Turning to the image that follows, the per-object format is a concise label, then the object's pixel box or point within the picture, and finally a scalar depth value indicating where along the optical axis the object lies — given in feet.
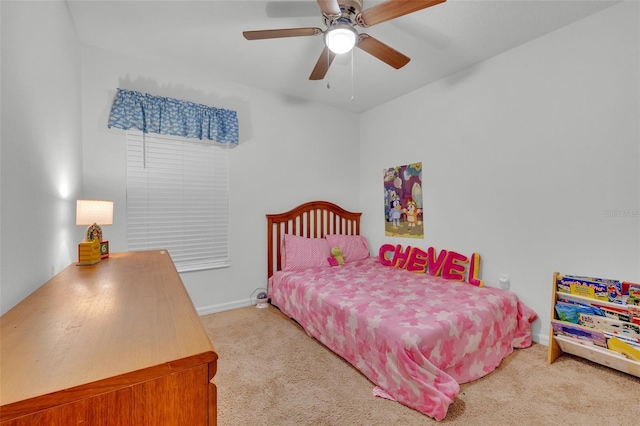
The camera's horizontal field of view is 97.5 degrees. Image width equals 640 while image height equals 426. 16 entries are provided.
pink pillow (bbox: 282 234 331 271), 10.67
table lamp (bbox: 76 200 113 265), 5.68
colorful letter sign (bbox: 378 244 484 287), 9.12
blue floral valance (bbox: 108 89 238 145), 8.49
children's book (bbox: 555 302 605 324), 6.53
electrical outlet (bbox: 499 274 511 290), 8.54
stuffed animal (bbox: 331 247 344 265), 11.43
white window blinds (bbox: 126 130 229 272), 8.96
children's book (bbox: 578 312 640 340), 5.96
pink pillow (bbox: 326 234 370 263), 12.00
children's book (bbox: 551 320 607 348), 6.27
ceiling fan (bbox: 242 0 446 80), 5.21
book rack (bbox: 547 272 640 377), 5.96
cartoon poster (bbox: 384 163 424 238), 11.10
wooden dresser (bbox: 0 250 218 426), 1.67
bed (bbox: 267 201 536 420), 5.32
